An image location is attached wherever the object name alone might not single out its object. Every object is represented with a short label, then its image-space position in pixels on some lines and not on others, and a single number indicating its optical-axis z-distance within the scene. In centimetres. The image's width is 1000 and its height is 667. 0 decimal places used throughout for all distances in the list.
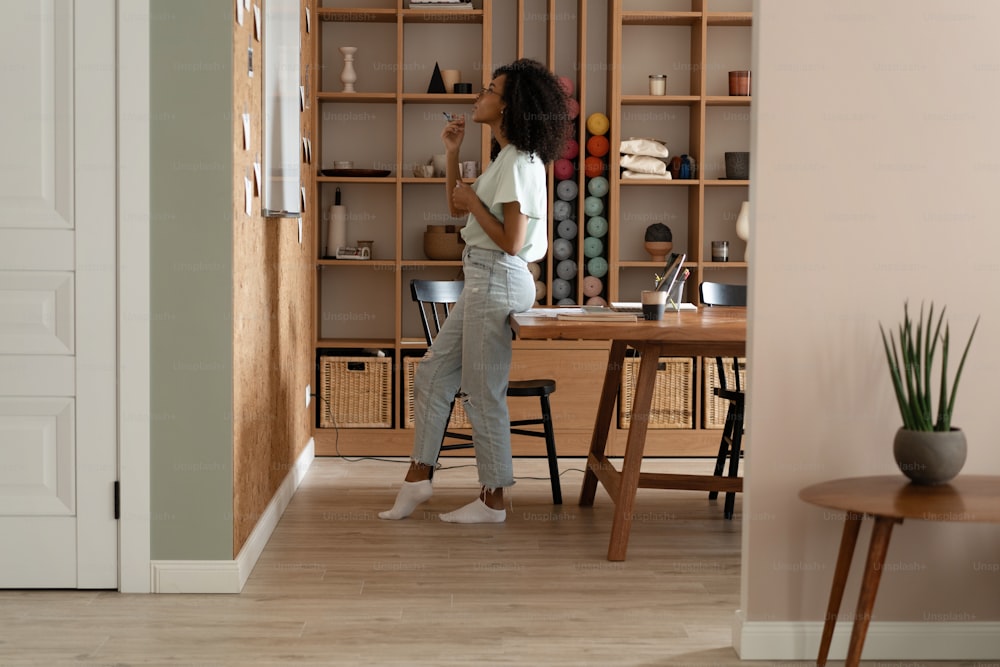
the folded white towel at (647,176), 522
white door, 290
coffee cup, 355
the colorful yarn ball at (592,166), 523
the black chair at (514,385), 412
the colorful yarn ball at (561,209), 523
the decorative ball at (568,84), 518
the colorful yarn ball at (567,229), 527
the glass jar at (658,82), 525
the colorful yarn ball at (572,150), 526
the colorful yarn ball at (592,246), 526
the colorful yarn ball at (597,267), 524
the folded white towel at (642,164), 520
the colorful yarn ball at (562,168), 522
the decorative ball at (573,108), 494
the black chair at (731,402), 403
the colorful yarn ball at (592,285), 524
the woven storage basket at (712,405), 519
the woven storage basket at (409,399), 517
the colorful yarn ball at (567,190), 524
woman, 370
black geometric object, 523
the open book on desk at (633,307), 389
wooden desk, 325
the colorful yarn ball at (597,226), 523
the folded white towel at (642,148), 521
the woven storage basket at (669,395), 518
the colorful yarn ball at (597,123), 521
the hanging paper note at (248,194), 317
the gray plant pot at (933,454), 237
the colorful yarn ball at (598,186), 522
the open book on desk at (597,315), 338
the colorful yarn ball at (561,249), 525
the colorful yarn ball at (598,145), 523
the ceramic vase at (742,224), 521
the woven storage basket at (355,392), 516
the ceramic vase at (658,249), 533
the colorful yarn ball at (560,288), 529
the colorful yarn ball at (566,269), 525
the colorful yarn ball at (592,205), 523
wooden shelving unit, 515
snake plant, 240
